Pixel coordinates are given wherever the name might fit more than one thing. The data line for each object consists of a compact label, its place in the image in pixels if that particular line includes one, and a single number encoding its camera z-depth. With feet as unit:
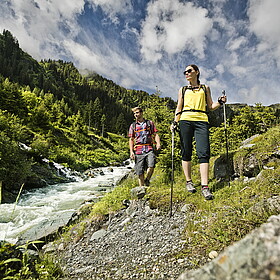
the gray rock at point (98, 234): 13.48
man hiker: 18.34
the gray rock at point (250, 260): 1.85
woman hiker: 12.63
